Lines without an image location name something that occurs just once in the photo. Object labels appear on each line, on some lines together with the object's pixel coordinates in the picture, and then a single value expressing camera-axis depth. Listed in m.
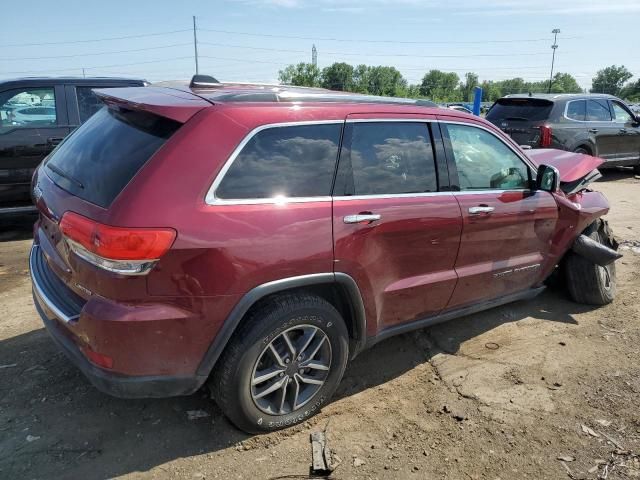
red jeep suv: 2.37
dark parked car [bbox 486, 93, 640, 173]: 9.60
